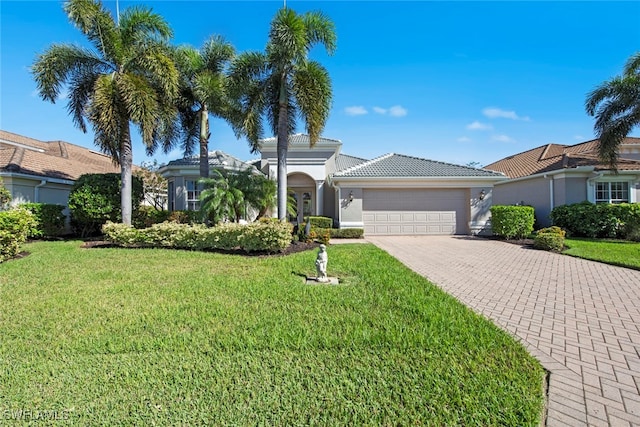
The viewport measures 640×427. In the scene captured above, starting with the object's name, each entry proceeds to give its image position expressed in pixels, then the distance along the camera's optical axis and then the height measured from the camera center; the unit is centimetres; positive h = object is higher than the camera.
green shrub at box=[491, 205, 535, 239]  1395 -24
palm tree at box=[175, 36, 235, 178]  1362 +692
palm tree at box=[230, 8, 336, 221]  1070 +613
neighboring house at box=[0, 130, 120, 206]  1427 +282
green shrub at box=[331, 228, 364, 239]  1513 -90
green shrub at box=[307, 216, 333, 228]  1568 -30
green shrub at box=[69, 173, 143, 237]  1319 +92
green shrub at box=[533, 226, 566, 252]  1109 -97
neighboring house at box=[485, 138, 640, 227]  1570 +223
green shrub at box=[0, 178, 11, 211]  1259 +102
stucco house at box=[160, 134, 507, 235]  1582 +129
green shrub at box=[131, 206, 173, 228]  1430 +2
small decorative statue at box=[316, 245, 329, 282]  657 -115
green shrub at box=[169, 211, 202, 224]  1454 +7
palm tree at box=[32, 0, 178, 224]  1131 +623
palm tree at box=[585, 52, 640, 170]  1458 +589
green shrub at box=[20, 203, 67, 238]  1323 -6
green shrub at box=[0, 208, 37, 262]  871 -43
